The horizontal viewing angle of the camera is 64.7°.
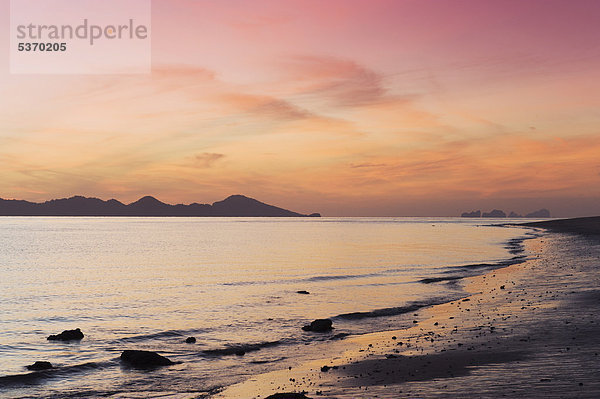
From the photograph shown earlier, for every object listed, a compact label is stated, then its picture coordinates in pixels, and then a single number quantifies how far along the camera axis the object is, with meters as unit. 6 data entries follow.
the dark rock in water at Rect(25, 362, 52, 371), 23.62
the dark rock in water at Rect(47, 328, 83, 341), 29.67
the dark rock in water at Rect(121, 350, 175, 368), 23.67
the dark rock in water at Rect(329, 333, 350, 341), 28.33
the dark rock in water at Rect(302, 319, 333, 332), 30.56
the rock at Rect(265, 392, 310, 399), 15.33
